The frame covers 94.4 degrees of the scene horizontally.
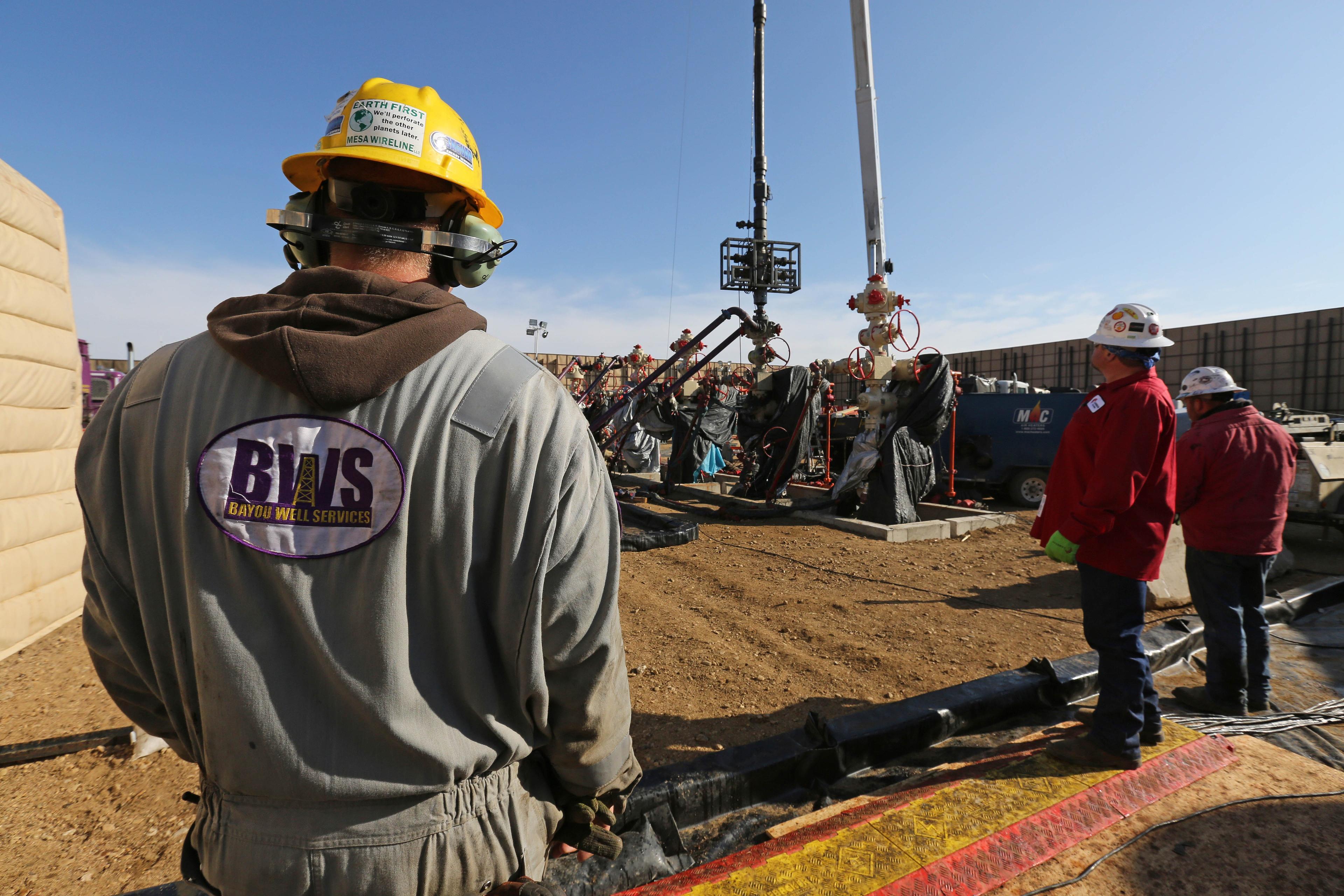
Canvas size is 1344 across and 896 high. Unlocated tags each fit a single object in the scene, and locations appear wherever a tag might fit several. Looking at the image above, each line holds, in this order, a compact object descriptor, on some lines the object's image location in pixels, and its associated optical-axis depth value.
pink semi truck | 10.55
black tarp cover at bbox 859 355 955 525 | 8.24
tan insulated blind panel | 4.24
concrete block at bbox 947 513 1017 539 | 8.30
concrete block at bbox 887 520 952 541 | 7.90
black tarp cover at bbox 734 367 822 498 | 10.90
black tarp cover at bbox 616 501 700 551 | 7.48
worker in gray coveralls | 0.96
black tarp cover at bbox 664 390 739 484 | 12.46
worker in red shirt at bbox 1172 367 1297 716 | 3.34
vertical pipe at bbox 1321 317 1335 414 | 14.73
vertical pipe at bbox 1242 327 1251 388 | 16.30
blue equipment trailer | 10.26
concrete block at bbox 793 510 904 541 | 7.94
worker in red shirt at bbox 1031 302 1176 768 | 2.62
